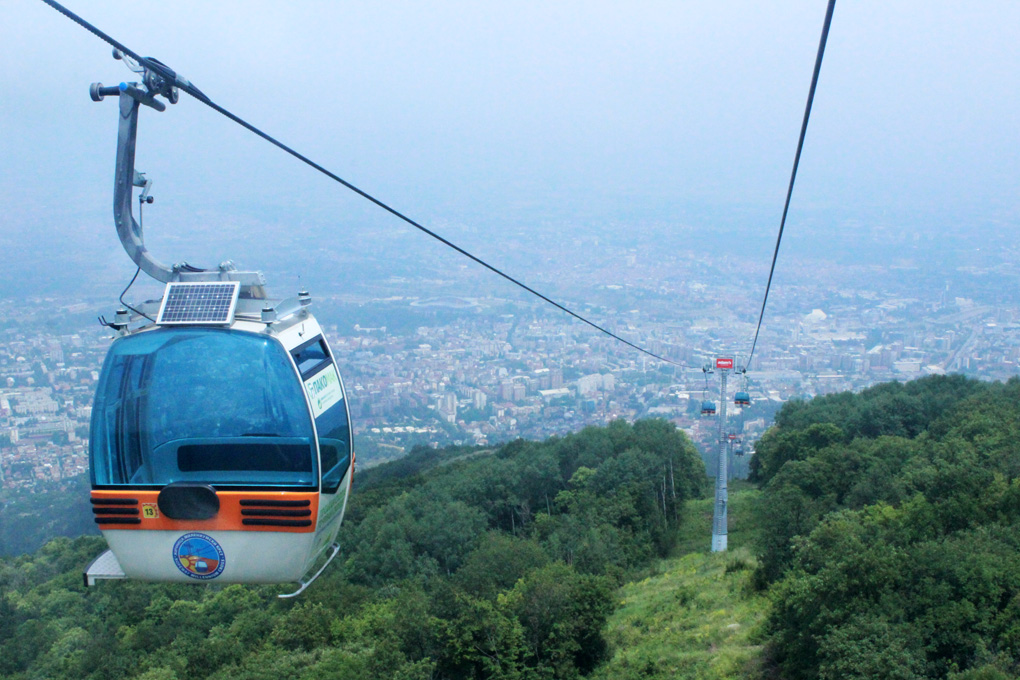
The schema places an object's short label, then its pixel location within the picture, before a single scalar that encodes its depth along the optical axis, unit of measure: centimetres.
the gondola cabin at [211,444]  499
